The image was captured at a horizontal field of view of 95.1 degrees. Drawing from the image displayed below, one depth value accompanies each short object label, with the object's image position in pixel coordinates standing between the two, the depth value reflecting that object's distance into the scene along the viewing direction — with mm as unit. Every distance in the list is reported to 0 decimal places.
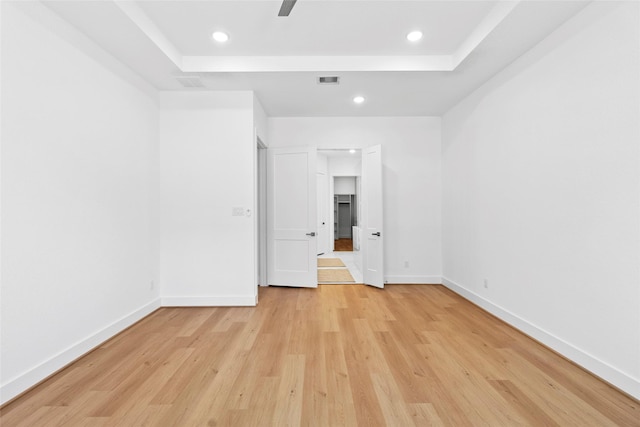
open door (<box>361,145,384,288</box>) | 4754
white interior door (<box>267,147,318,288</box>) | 4723
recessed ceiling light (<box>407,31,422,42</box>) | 2882
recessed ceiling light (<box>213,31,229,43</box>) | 2867
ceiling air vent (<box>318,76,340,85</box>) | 3517
